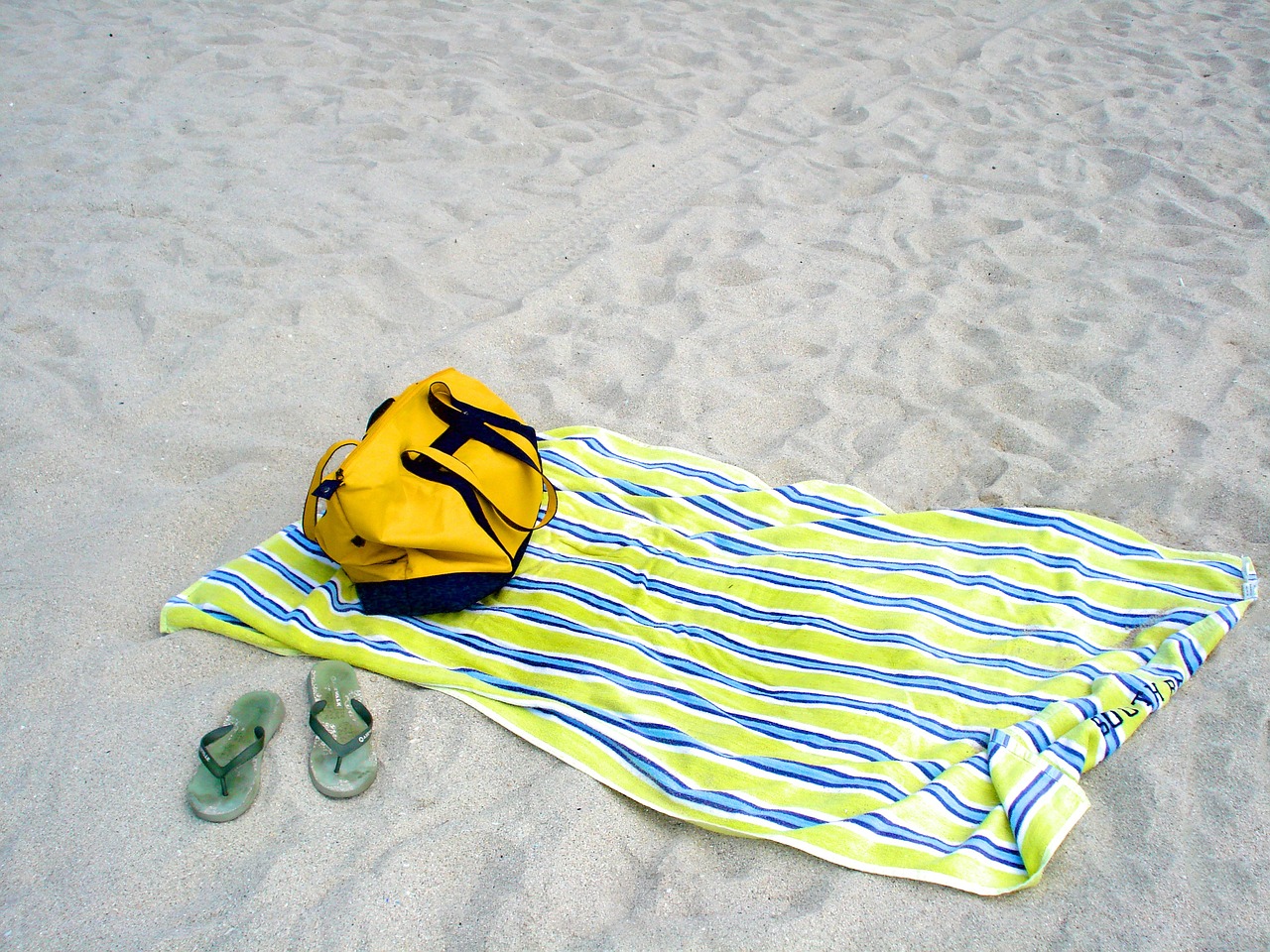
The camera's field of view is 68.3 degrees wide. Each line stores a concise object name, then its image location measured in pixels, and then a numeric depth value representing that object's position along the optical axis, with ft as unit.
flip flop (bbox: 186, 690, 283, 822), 5.98
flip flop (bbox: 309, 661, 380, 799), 6.21
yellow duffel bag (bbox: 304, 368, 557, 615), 7.12
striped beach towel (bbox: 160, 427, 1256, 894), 6.01
